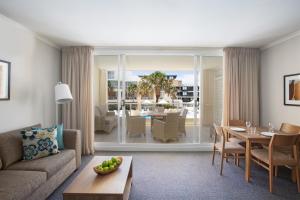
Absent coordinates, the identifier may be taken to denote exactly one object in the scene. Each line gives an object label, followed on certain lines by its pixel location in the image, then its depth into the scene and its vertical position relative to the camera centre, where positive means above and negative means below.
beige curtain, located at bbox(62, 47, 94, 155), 3.49 +0.22
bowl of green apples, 1.79 -0.81
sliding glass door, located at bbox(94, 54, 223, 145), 3.79 -0.05
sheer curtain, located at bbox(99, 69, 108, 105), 3.98 +0.28
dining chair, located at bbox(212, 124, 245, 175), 2.66 -0.84
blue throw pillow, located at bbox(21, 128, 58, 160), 2.18 -0.65
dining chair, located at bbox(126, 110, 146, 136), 4.34 -0.73
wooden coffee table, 1.49 -0.90
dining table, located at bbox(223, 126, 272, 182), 2.40 -0.63
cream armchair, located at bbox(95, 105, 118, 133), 3.97 -0.54
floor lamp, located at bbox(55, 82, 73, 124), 2.86 +0.13
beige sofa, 1.57 -0.88
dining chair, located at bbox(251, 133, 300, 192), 2.16 -0.79
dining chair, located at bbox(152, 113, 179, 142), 4.04 -0.75
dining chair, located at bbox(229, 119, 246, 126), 3.29 -0.50
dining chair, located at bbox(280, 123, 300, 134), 2.56 -0.49
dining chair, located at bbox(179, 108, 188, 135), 4.57 -0.73
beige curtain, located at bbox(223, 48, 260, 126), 3.51 +0.35
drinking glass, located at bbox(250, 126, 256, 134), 2.67 -0.54
